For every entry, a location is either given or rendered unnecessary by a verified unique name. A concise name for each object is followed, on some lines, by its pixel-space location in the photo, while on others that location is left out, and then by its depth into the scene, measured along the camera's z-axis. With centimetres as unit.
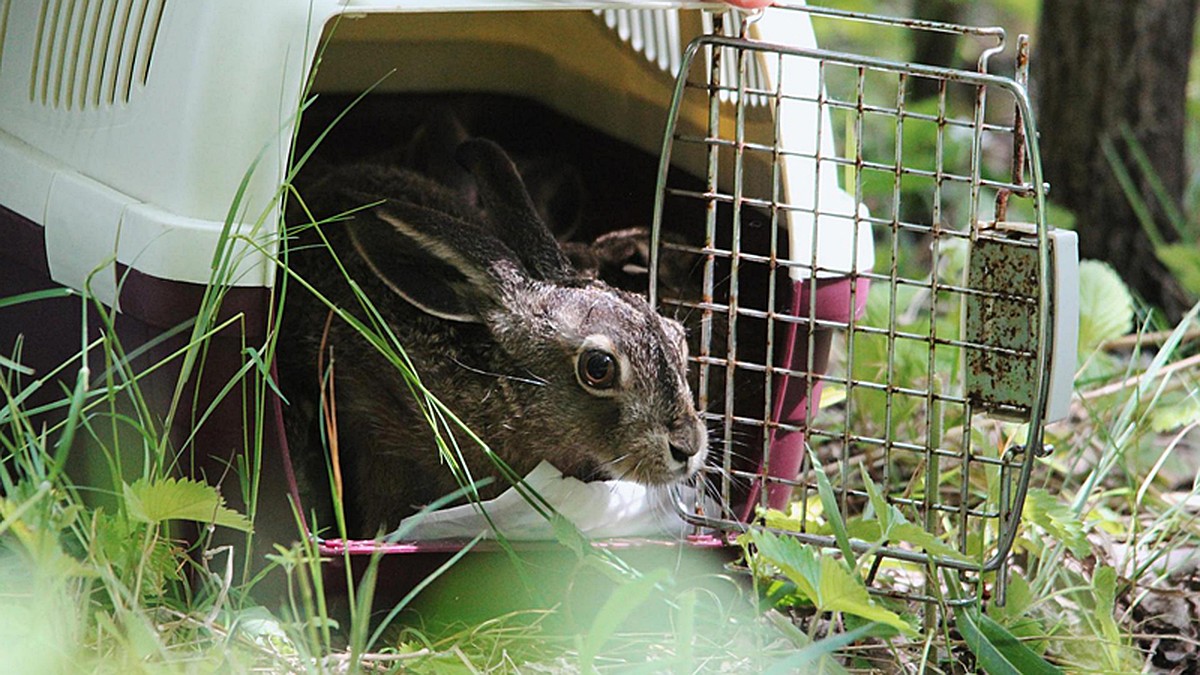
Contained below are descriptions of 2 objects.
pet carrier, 446
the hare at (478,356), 522
